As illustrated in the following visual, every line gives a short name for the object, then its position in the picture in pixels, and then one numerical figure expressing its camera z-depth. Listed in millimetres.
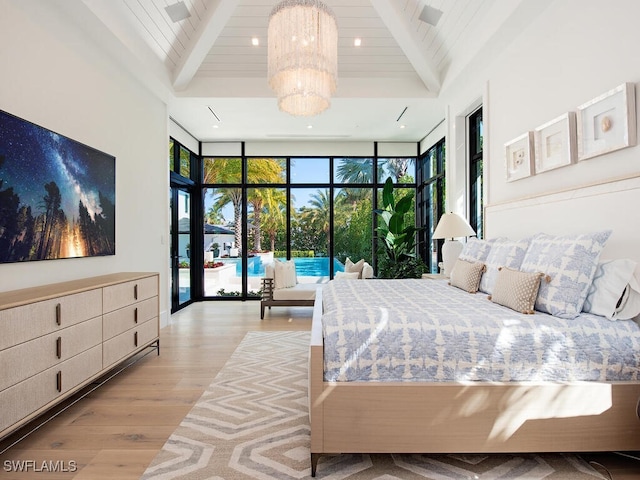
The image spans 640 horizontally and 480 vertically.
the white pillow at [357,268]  5707
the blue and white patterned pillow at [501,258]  2631
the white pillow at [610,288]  1922
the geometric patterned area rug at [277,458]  1773
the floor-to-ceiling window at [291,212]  7020
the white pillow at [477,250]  3221
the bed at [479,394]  1755
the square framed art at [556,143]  2604
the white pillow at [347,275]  5484
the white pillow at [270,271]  5574
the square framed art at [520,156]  3104
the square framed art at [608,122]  2121
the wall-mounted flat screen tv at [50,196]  2355
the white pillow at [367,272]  5496
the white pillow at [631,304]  1896
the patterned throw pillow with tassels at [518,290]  2100
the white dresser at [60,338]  1889
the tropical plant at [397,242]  5453
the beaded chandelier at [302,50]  2883
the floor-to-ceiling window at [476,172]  4543
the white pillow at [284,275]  5579
